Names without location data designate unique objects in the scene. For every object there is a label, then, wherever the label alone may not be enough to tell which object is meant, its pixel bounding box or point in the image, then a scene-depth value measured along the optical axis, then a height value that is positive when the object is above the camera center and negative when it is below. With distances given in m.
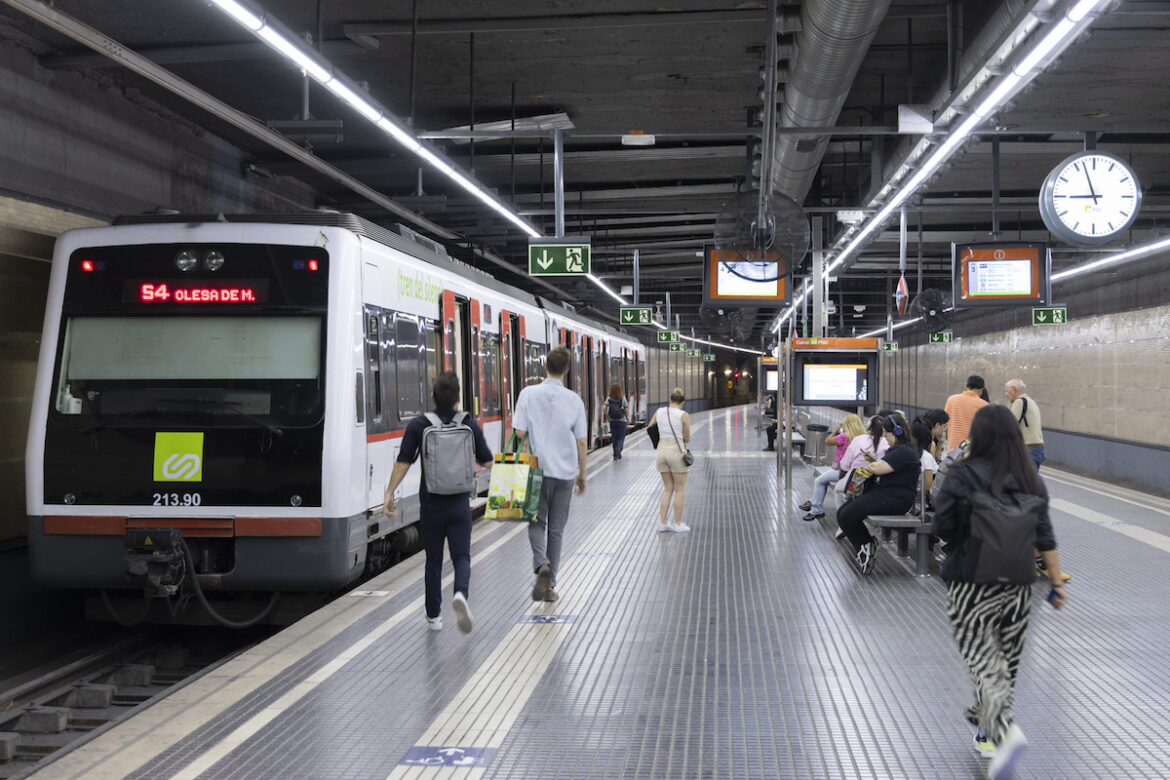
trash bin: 18.75 -0.97
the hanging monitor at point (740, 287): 18.25 +1.53
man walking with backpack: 7.03 -0.59
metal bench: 9.38 -1.18
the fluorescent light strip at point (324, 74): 6.67 +2.14
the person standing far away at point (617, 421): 23.19 -0.77
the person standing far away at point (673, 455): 11.71 -0.73
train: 7.96 -0.25
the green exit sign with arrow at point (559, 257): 16.31 +1.78
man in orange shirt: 11.14 -0.27
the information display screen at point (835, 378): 17.05 +0.07
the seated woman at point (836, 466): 12.10 -0.93
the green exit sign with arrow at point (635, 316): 31.09 +1.79
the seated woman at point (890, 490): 9.62 -0.91
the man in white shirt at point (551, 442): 8.02 -0.41
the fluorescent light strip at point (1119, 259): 16.33 +1.98
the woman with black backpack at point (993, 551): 4.67 -0.68
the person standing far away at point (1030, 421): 10.09 -0.33
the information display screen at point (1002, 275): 17.75 +1.65
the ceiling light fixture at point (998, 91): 7.03 +2.16
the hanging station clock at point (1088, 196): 11.59 +1.86
